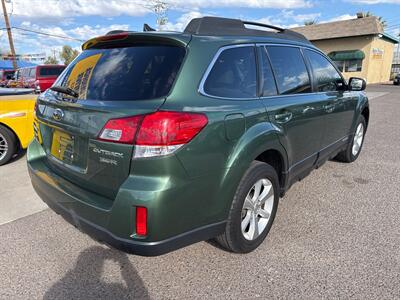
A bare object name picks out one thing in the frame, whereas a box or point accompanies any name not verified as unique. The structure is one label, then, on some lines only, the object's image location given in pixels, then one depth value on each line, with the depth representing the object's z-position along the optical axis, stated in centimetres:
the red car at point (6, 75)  2199
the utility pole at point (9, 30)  2956
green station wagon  201
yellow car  505
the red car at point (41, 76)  1472
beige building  3175
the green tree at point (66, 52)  7645
